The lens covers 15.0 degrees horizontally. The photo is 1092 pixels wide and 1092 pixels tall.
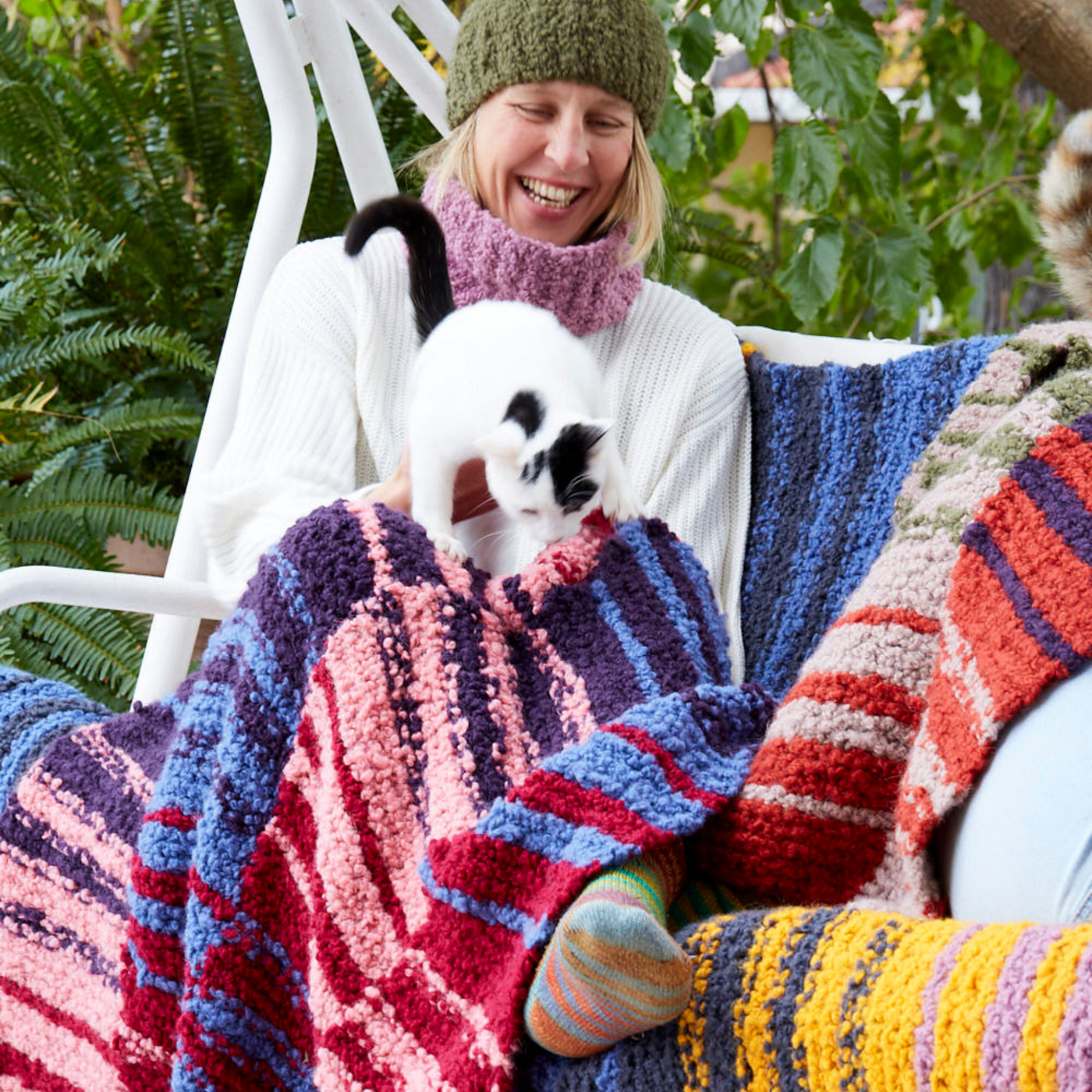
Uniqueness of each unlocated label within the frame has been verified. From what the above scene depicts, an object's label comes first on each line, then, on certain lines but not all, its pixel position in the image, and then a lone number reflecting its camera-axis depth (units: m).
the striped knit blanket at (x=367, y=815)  3.47
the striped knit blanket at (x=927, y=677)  3.48
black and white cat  3.66
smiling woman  3.80
